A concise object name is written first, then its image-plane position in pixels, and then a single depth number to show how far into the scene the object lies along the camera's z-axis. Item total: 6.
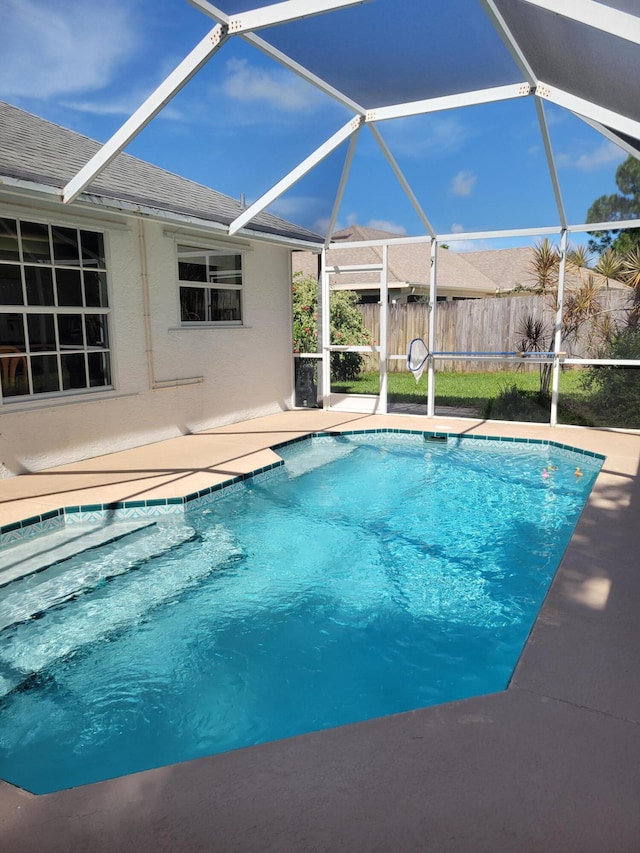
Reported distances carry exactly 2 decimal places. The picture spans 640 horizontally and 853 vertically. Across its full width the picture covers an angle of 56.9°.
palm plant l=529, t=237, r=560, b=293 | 10.65
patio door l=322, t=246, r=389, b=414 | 10.29
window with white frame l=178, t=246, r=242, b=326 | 8.45
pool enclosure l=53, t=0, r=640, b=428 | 4.64
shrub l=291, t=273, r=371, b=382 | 13.15
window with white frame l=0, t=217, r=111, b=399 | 6.12
